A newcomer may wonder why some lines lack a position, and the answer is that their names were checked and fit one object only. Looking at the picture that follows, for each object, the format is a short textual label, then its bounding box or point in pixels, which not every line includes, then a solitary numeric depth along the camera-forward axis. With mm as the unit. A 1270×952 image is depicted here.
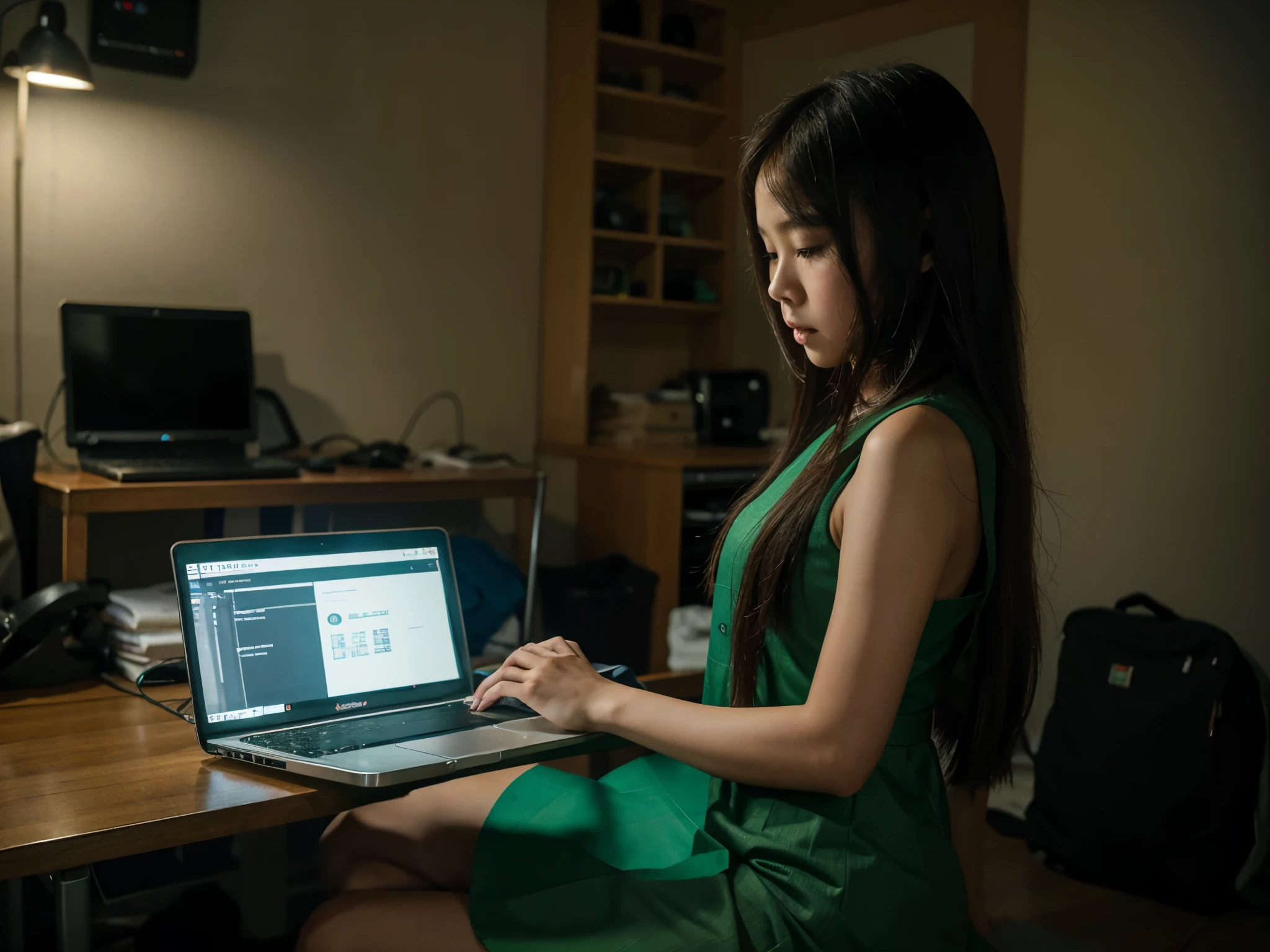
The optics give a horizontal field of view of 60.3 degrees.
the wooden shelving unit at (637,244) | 3355
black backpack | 2354
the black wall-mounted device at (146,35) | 2654
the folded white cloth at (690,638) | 3029
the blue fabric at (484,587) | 2613
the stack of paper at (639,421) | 3621
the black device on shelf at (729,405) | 3701
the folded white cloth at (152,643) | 1614
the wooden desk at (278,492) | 2021
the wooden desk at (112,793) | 940
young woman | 954
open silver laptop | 1138
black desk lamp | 2344
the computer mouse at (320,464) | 2514
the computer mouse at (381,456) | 2674
